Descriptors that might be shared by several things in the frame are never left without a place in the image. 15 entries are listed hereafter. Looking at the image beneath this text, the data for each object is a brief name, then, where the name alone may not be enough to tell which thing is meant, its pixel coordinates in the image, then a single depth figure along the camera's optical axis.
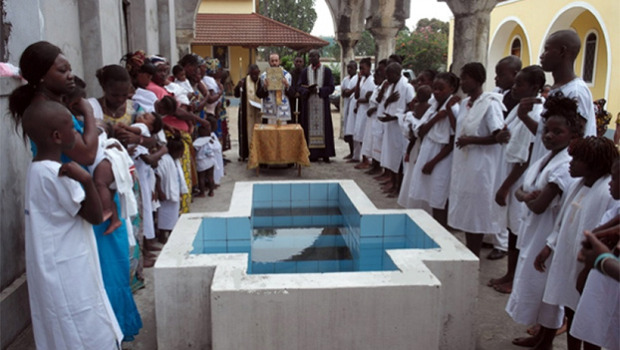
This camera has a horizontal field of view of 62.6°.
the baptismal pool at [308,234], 3.78
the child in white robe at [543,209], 2.98
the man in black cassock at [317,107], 9.41
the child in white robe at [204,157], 6.67
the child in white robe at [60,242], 2.31
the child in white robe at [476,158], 4.25
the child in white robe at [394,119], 7.11
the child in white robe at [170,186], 4.89
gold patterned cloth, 8.21
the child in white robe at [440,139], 4.90
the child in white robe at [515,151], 3.90
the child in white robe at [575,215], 2.53
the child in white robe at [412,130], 5.79
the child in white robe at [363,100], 8.91
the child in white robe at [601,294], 2.20
